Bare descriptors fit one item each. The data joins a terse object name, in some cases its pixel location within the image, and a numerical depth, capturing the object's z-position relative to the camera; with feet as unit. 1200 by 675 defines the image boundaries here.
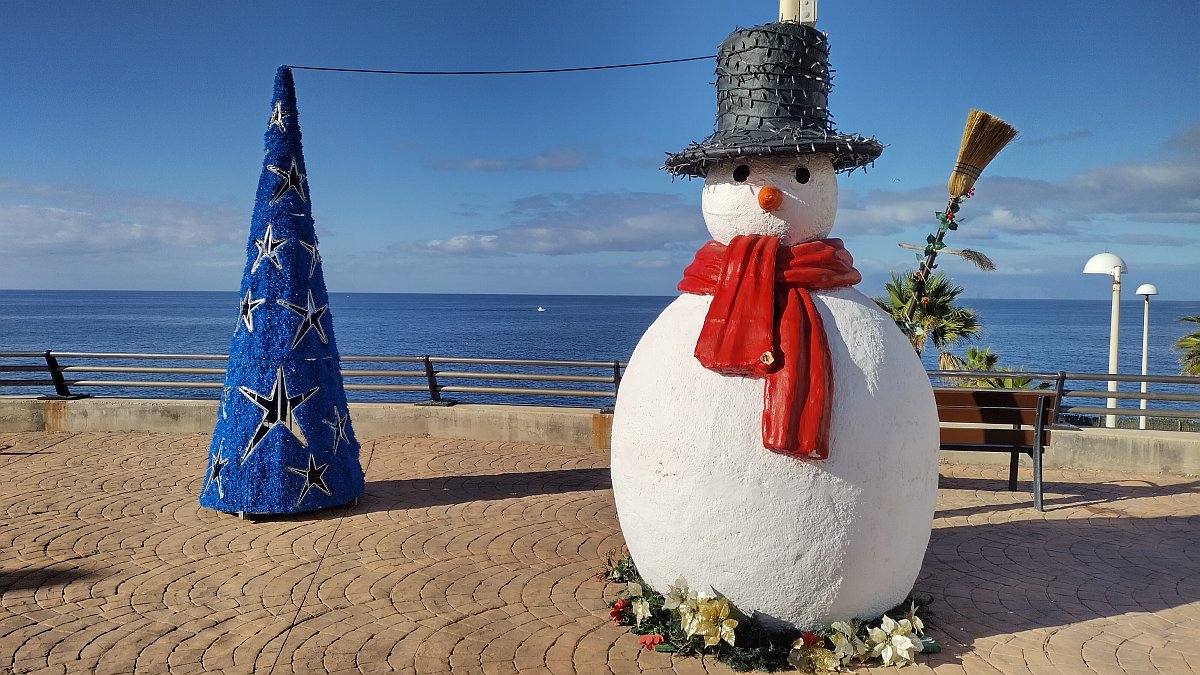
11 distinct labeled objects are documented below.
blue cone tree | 23.45
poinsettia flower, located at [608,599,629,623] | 16.42
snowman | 13.94
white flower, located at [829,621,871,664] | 14.39
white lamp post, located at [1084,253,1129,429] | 46.47
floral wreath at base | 14.39
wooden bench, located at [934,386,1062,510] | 25.57
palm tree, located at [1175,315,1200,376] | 57.26
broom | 19.95
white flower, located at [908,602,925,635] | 14.97
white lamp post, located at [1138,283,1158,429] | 54.39
